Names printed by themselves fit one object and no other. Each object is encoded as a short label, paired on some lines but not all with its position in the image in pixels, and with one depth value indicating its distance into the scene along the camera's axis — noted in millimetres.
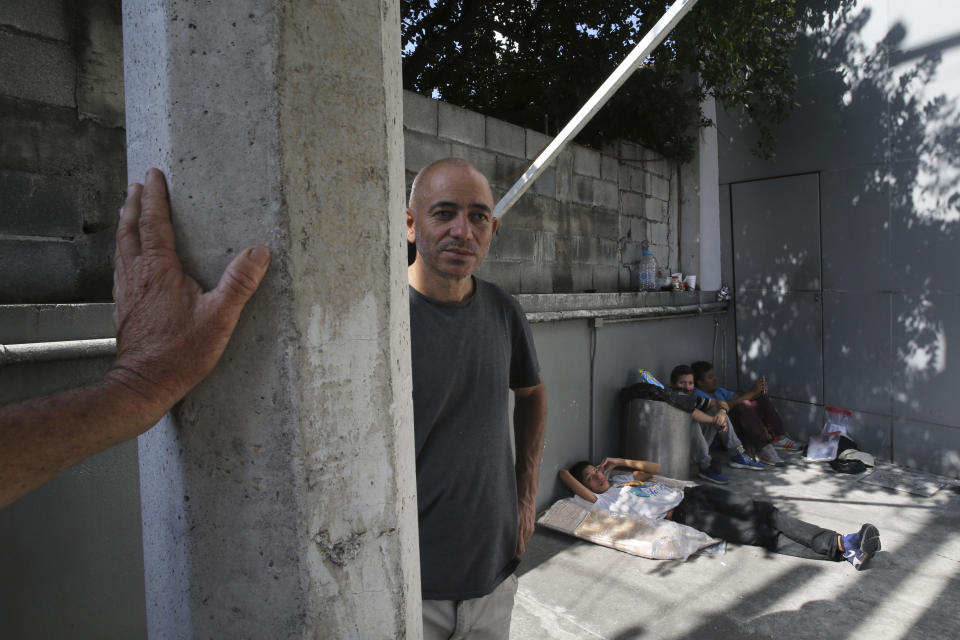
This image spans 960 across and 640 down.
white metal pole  3395
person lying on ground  3992
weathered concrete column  865
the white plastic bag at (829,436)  6168
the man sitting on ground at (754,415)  6230
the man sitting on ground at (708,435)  5590
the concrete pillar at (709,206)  7156
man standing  1571
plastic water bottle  6410
